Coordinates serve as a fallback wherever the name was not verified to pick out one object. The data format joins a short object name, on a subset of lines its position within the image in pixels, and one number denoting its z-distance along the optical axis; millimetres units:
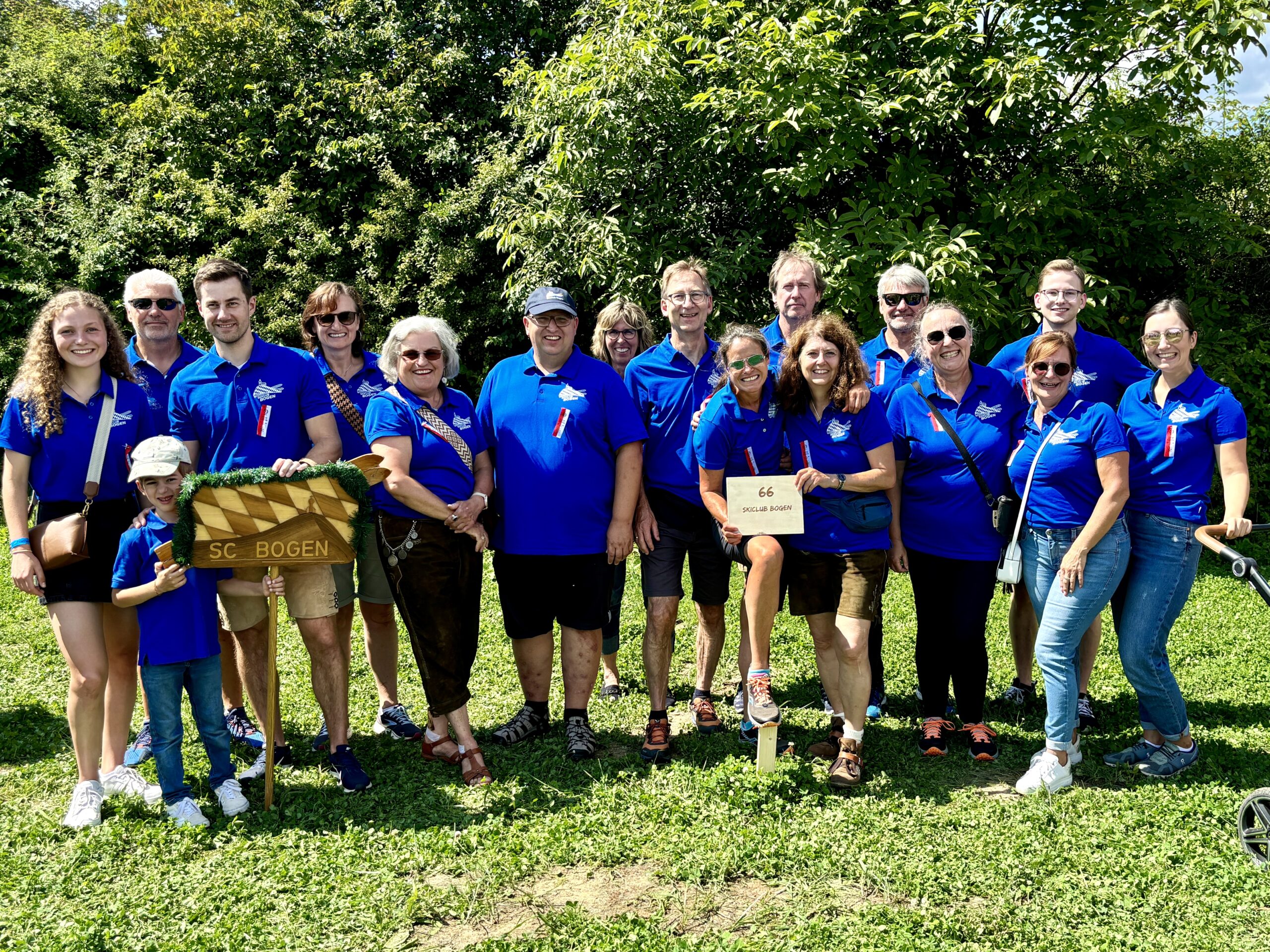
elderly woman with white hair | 4980
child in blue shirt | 4512
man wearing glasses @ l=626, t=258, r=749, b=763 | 5441
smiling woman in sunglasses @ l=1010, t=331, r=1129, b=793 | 4730
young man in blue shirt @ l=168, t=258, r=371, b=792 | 4926
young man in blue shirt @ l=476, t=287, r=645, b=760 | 5227
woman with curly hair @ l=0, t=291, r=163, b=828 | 4602
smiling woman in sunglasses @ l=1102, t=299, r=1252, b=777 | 4910
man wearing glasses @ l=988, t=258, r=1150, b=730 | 5496
